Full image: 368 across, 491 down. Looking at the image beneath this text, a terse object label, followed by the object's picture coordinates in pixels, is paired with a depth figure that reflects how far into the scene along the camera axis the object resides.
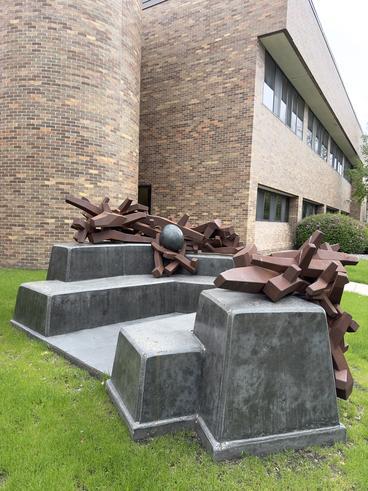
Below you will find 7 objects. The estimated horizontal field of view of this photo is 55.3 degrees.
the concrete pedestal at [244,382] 2.26
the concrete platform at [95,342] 3.25
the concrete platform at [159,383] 2.42
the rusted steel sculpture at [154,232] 5.48
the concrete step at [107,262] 4.87
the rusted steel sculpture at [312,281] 2.54
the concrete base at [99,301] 4.10
